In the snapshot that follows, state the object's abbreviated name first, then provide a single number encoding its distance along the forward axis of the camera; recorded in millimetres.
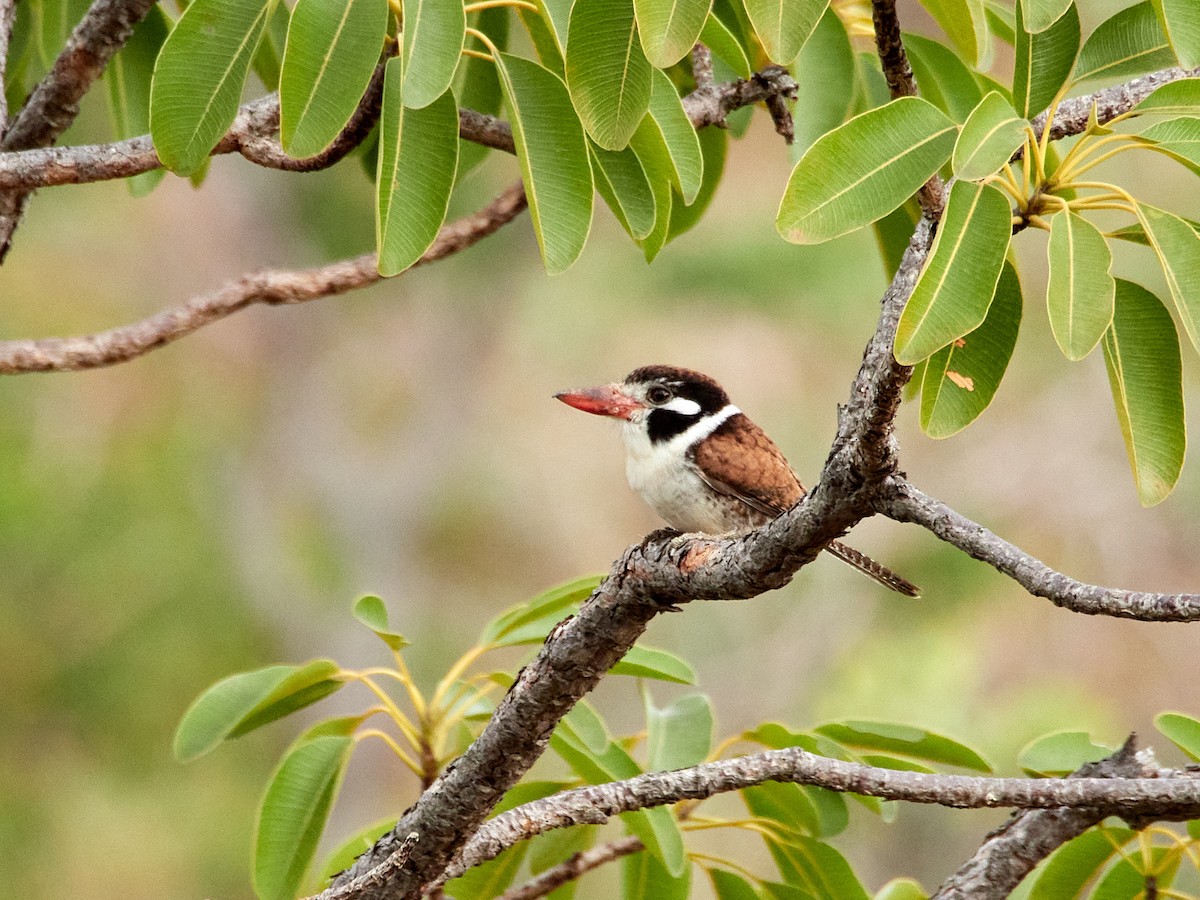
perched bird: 6848
